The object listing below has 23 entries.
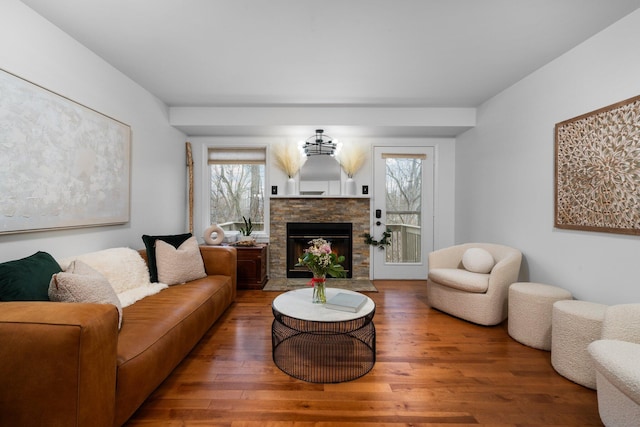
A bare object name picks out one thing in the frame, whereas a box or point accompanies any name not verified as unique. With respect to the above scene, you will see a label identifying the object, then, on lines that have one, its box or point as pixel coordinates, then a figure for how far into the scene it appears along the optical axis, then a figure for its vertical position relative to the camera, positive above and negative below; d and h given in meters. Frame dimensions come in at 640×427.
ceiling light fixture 4.03 +0.96
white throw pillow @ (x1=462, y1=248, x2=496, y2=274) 2.97 -0.53
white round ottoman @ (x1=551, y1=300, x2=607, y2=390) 1.81 -0.85
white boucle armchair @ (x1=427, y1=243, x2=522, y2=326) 2.72 -0.80
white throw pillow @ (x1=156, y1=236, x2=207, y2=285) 2.62 -0.52
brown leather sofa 1.11 -0.68
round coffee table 1.91 -1.14
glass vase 2.19 -0.63
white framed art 1.75 +0.37
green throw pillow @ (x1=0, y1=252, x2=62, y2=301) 1.44 -0.38
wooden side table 3.88 -0.81
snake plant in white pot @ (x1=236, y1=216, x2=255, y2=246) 4.03 -0.34
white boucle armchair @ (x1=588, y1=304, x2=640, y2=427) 1.20 -0.70
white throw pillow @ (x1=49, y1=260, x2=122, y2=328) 1.49 -0.44
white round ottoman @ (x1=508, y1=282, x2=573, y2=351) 2.25 -0.84
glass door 4.44 +0.02
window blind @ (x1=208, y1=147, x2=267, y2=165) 4.39 +0.88
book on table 2.00 -0.69
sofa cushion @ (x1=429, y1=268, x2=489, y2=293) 2.76 -0.70
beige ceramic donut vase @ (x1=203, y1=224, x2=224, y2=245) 3.73 -0.33
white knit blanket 2.19 -0.53
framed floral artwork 1.93 +0.33
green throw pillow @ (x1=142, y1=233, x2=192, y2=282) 2.63 -0.36
